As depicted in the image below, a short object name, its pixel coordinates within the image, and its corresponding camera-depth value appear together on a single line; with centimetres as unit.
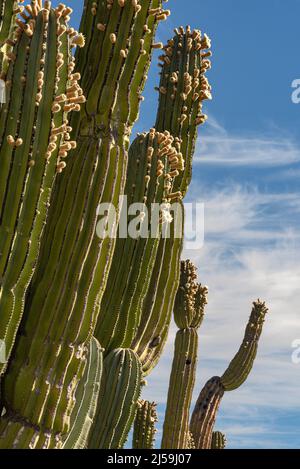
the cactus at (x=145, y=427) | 913
